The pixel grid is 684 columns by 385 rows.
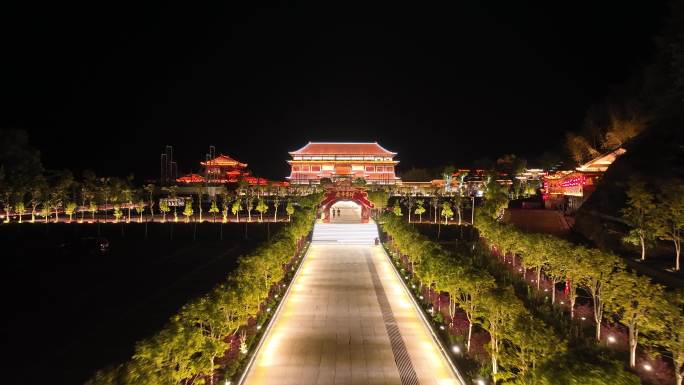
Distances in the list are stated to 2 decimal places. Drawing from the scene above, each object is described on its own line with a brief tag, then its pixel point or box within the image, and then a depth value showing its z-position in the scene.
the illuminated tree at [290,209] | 39.59
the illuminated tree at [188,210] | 39.28
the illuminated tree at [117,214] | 39.25
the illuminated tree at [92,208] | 44.22
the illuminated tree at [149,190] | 45.03
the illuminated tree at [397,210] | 37.72
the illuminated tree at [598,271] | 12.82
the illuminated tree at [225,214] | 39.50
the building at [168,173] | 69.25
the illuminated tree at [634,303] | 9.80
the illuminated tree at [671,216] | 17.84
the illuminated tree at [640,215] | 19.56
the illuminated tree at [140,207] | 39.88
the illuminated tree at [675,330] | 9.12
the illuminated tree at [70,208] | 39.10
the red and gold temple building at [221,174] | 65.19
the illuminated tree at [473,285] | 11.30
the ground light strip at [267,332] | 9.92
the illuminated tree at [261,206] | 39.31
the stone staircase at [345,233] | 31.27
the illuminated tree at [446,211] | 36.53
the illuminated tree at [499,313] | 9.64
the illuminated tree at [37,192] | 40.31
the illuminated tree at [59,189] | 40.56
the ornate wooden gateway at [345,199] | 38.28
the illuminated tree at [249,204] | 40.27
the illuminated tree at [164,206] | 39.94
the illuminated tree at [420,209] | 38.41
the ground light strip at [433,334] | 10.20
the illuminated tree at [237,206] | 39.70
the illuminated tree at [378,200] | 43.59
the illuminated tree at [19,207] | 38.38
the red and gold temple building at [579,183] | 33.22
